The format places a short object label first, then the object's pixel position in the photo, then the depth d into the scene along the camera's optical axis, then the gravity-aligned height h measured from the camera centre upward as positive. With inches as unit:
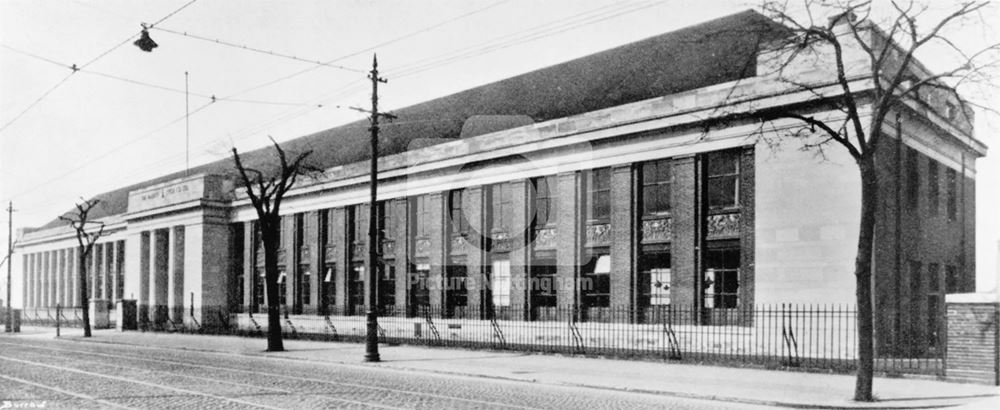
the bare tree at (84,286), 1696.6 -109.0
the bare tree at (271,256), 1187.9 -33.6
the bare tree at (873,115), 573.6 +86.8
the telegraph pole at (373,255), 946.7 -25.1
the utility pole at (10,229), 2159.7 +5.7
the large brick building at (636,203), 971.9 +44.1
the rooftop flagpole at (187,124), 1948.8 +269.6
